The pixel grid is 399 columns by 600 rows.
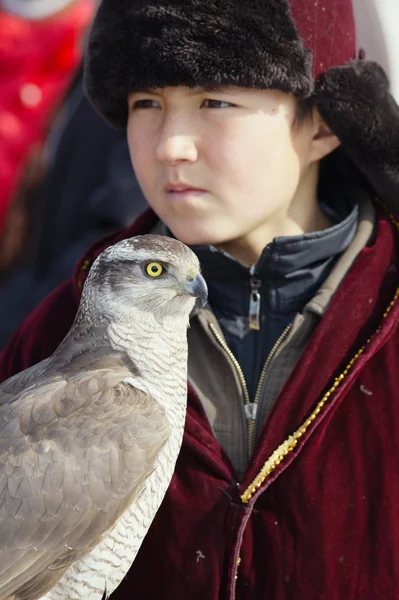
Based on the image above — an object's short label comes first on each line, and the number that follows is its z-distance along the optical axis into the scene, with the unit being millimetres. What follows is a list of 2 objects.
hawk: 3902
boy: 4199
